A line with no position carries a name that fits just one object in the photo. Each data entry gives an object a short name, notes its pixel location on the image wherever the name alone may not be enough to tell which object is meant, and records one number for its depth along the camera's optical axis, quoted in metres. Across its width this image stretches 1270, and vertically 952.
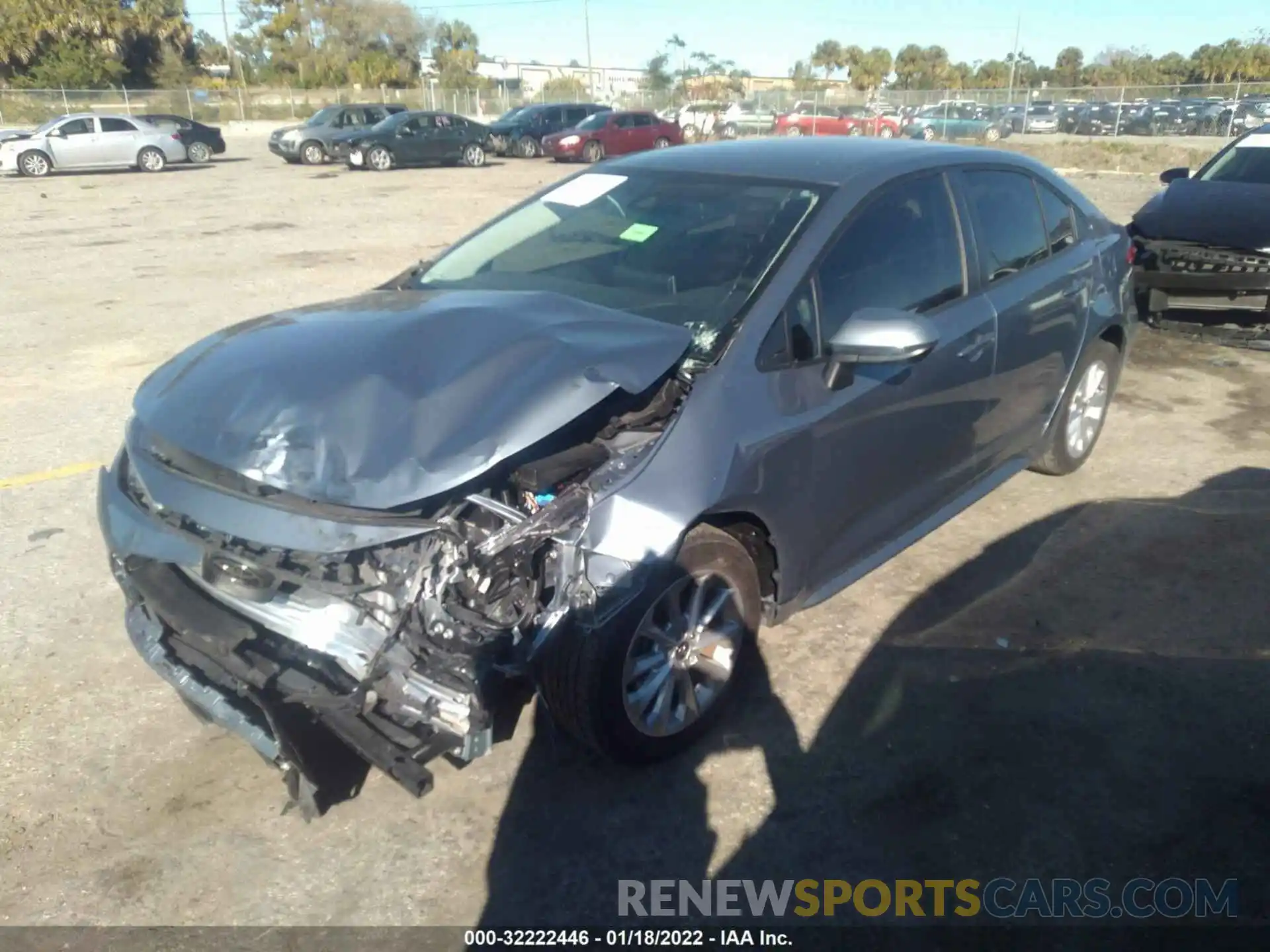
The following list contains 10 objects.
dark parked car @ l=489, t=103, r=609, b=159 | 31.39
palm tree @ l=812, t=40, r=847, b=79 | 88.56
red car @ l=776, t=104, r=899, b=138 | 35.72
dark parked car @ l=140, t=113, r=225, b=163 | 27.52
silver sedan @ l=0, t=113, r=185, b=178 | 24.70
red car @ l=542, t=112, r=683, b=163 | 28.89
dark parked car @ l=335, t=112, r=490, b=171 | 26.31
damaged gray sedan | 2.66
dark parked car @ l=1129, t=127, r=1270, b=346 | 7.68
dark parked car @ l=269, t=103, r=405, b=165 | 27.44
